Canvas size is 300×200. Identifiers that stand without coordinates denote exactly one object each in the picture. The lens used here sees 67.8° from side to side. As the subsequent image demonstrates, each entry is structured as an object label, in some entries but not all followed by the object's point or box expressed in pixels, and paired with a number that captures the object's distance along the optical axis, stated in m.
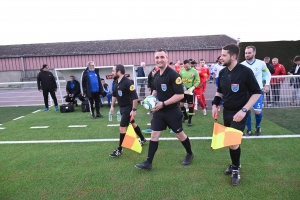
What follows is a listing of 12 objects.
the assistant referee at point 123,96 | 4.29
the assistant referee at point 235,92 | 2.98
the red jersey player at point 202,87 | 7.47
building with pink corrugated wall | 31.77
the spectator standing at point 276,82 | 8.70
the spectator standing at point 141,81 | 11.08
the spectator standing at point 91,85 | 7.96
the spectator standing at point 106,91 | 10.45
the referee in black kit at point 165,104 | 3.43
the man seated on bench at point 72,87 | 10.52
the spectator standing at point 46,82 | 9.66
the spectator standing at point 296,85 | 8.59
